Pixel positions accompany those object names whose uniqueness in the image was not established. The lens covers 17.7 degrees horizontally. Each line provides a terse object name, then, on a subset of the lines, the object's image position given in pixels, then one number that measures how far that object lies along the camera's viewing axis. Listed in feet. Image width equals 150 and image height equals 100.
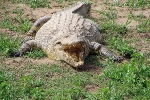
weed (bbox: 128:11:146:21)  40.05
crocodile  28.32
